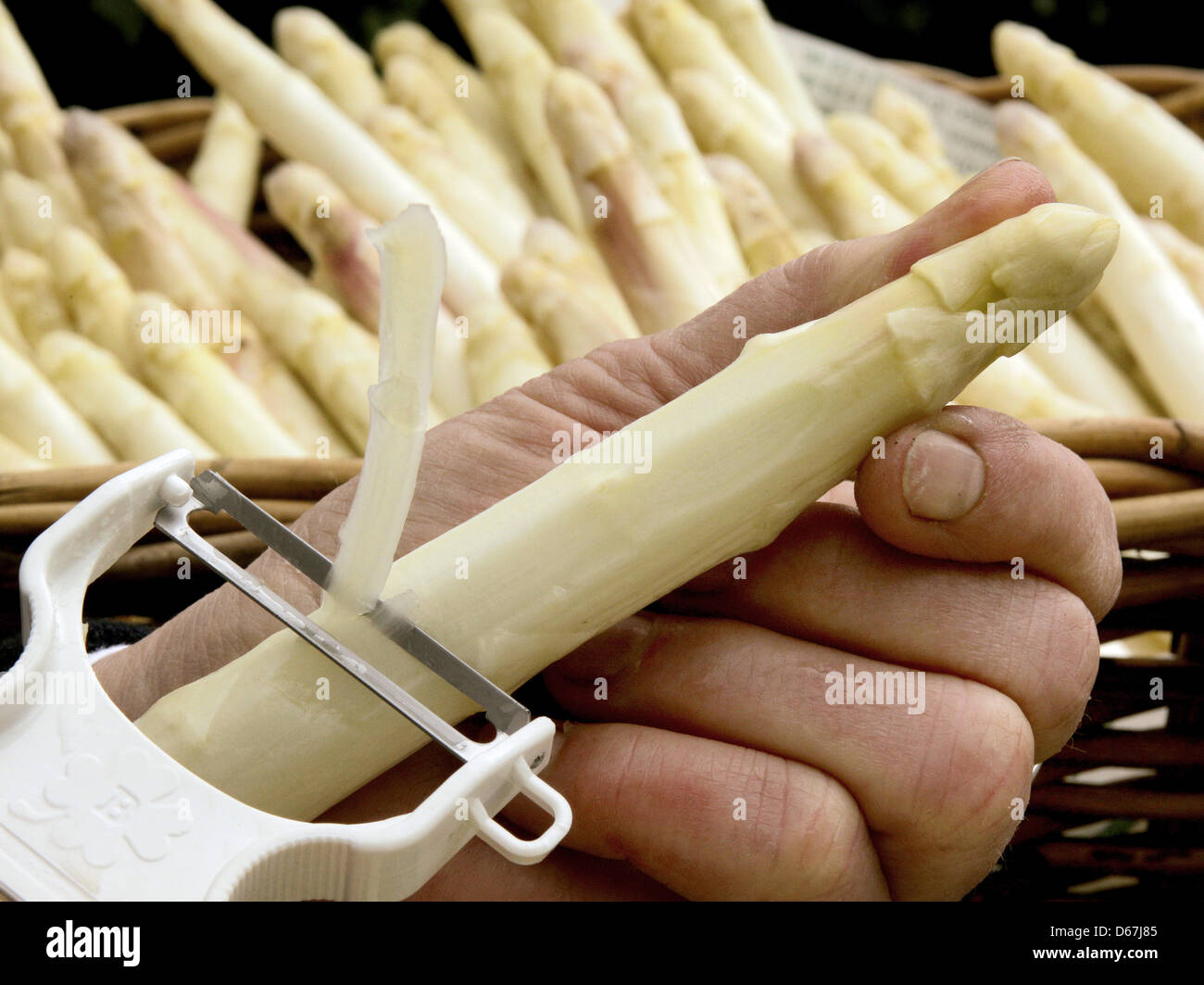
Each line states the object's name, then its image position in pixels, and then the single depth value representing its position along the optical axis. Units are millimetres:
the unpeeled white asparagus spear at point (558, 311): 500
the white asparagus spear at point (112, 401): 494
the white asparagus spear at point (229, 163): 676
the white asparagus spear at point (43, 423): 501
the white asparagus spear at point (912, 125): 692
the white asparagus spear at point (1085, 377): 564
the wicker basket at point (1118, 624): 410
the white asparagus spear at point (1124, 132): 652
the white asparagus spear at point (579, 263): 527
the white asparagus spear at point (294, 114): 618
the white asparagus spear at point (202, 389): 499
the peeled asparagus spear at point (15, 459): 482
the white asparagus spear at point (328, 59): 711
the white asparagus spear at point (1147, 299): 544
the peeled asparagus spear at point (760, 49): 1104
